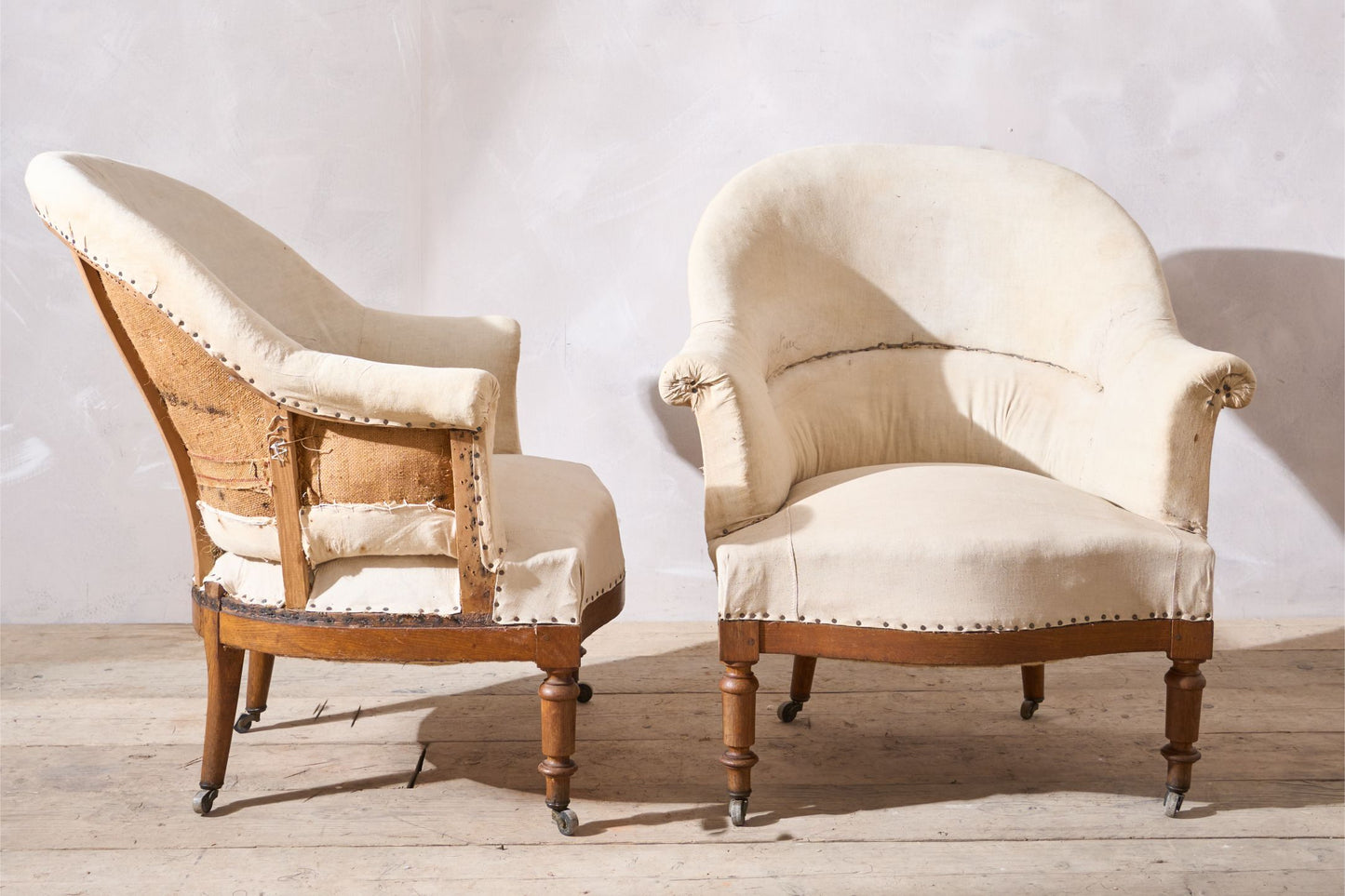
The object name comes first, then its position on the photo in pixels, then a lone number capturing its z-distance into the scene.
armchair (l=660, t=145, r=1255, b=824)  1.50
